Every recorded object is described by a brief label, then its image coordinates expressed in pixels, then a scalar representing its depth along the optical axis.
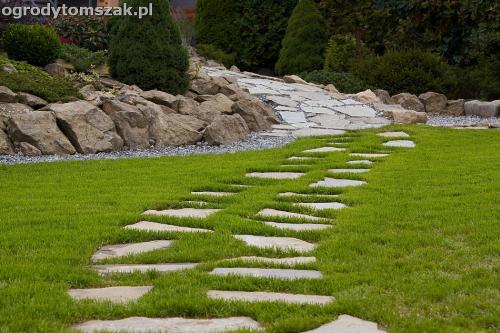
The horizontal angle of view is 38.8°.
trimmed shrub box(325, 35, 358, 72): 19.71
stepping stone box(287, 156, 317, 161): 9.29
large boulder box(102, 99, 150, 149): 10.29
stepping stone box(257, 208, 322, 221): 5.78
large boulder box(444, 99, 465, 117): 16.02
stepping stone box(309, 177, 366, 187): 7.36
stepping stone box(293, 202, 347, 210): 6.24
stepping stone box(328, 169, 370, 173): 8.22
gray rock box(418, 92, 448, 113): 16.16
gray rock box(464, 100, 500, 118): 15.20
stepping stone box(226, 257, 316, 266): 4.40
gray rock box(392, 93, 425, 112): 15.95
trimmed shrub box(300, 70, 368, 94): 17.36
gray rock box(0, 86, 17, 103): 10.40
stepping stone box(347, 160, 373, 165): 8.83
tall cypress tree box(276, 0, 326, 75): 20.42
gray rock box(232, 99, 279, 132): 12.50
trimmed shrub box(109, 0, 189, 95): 12.34
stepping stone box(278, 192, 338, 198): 6.68
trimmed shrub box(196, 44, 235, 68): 22.14
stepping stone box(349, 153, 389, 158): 9.56
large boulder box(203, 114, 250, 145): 10.84
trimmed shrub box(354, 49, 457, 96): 17.09
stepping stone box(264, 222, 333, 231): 5.36
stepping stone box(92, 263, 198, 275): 4.23
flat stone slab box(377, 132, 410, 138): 11.49
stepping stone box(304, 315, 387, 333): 3.23
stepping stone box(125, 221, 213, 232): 5.24
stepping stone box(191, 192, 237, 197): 6.77
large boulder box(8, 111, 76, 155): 9.41
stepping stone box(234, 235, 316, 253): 4.79
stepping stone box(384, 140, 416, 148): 10.58
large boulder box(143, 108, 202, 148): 10.55
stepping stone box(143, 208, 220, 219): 5.80
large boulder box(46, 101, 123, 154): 9.73
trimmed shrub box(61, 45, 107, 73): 13.92
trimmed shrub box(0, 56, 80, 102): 10.93
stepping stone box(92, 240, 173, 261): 4.63
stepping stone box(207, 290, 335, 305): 3.65
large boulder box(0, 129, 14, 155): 9.22
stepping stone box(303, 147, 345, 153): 10.06
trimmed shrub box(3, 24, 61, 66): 13.68
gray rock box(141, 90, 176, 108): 11.66
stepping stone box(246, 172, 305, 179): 7.96
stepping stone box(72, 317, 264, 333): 3.25
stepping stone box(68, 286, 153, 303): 3.67
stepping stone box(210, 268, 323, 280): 4.10
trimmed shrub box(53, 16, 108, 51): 17.98
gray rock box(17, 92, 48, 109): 10.55
